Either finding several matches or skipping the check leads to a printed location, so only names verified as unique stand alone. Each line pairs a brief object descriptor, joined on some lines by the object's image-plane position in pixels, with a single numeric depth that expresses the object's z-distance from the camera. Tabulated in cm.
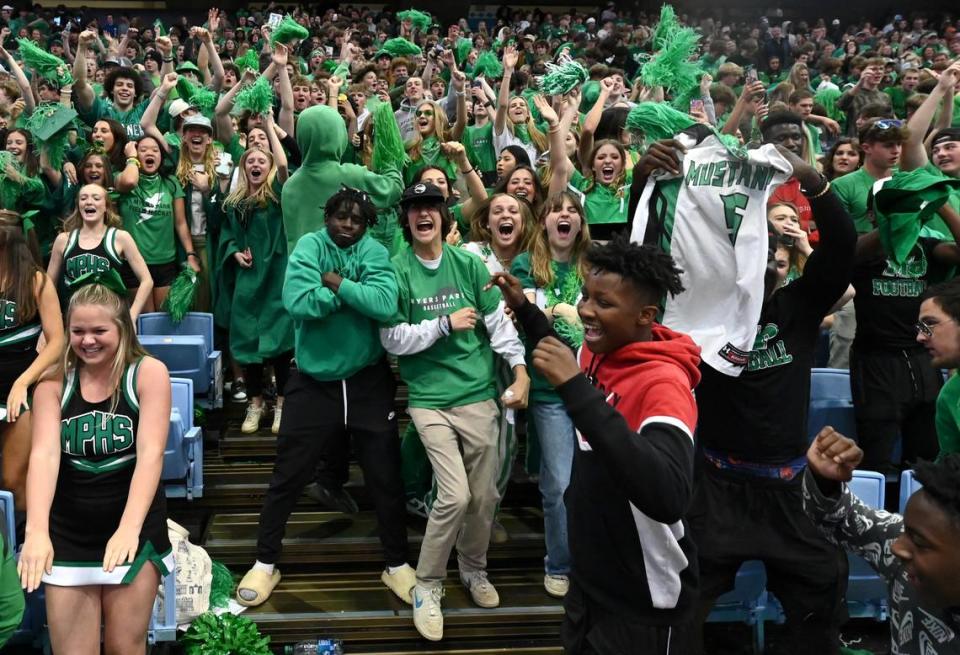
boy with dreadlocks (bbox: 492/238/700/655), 241
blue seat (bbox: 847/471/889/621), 392
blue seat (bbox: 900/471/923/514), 390
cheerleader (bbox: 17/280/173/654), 330
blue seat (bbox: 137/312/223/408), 539
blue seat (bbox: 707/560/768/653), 395
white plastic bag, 406
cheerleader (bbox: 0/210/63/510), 410
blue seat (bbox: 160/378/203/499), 465
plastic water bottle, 415
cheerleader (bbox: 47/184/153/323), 534
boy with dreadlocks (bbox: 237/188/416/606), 427
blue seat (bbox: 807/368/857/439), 479
